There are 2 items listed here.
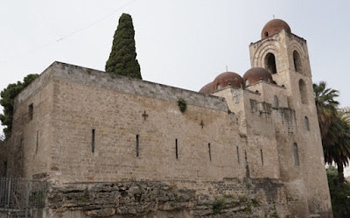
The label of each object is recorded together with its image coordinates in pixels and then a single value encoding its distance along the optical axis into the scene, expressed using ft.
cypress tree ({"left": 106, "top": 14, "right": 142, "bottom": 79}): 63.10
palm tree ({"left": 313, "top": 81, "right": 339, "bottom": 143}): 83.35
